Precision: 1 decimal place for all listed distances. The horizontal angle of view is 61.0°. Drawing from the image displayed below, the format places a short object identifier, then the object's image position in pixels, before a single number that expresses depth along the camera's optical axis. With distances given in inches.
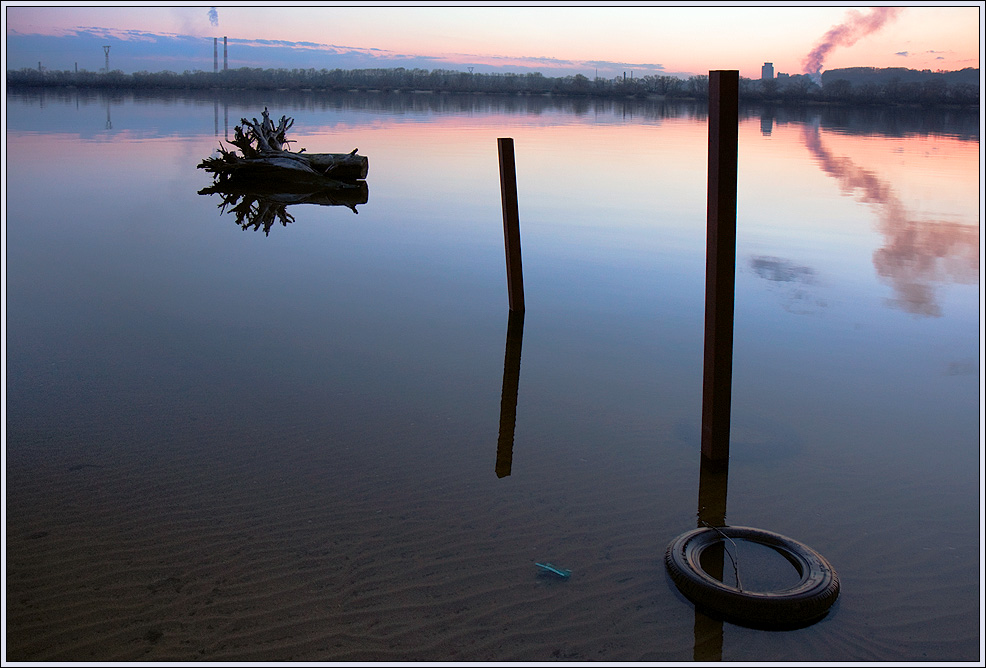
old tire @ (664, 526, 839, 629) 154.1
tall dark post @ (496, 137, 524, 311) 353.1
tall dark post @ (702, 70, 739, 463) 203.5
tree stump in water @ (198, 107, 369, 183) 845.8
